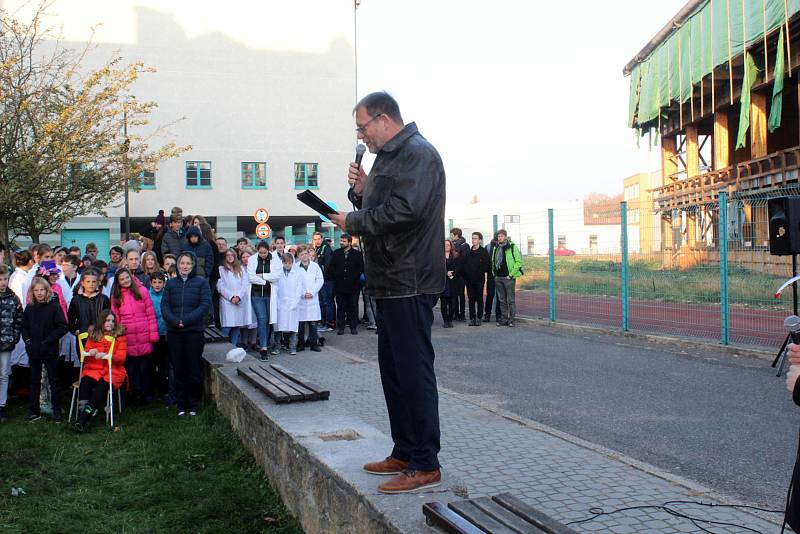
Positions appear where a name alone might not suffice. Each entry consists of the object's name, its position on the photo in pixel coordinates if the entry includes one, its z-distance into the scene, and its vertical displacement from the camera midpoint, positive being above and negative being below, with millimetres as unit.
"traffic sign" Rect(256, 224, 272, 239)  27328 +1360
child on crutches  8281 -1080
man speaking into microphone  3652 +27
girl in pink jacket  8867 -570
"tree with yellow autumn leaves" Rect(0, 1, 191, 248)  14047 +2663
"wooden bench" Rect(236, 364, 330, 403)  6352 -1119
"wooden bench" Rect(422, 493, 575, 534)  3211 -1178
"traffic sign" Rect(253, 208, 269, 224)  28459 +2015
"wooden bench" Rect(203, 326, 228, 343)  11328 -1093
